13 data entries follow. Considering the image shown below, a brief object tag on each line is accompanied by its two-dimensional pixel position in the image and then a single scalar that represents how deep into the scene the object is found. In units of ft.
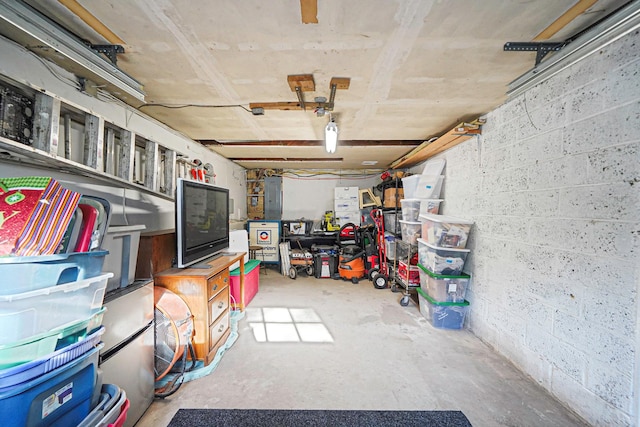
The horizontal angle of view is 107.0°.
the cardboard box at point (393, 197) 13.83
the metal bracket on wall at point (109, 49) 4.68
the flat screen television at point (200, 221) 6.35
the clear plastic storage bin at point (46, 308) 2.39
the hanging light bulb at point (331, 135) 7.48
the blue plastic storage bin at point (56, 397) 2.38
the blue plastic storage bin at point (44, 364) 2.36
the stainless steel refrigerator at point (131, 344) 4.09
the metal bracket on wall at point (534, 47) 4.52
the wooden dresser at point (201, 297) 6.10
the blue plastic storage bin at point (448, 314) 8.60
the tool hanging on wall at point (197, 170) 9.75
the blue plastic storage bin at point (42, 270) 2.46
